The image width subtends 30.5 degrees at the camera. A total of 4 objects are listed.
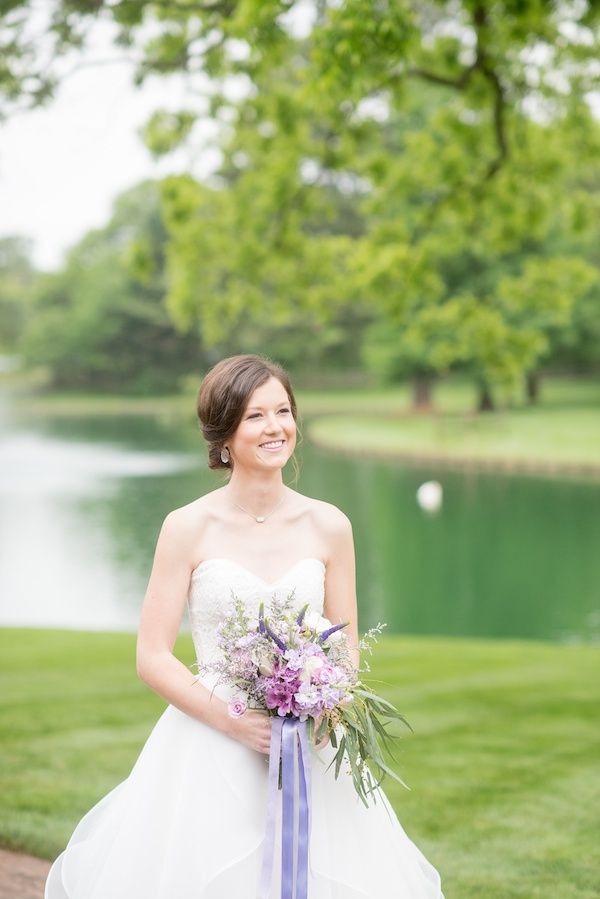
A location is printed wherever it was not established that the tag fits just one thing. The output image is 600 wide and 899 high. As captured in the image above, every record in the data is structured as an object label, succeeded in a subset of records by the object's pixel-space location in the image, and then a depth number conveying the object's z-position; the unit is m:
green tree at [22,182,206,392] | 57.03
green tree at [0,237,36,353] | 66.81
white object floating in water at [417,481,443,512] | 23.83
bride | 2.99
